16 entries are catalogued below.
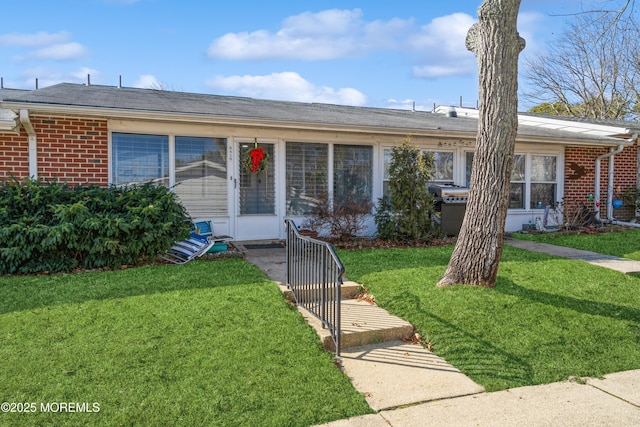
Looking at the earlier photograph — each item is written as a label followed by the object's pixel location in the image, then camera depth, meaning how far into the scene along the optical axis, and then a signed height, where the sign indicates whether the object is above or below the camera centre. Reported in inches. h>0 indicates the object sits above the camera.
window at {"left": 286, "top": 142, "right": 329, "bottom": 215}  360.5 +12.6
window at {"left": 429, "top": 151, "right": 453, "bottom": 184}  405.7 +21.8
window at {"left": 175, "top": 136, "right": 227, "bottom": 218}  330.0 +11.2
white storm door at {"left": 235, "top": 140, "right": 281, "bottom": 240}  344.5 -0.8
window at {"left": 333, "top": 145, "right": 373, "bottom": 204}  373.4 +15.0
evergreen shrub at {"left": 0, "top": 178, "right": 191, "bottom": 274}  233.8 -19.0
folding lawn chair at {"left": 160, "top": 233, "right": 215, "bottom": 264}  271.6 -35.1
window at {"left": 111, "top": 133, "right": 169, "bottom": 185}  312.2 +21.8
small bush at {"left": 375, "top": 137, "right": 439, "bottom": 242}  338.6 -3.0
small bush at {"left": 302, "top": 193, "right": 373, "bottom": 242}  334.6 -19.6
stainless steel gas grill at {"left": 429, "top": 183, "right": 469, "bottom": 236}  367.6 -11.8
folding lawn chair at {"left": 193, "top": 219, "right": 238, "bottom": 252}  297.7 -30.3
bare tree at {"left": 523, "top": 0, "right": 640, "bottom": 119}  933.6 +250.5
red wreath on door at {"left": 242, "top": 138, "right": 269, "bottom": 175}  342.6 +22.8
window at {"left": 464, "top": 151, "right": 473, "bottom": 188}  413.7 +25.0
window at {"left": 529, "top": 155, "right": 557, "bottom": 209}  447.5 +11.2
